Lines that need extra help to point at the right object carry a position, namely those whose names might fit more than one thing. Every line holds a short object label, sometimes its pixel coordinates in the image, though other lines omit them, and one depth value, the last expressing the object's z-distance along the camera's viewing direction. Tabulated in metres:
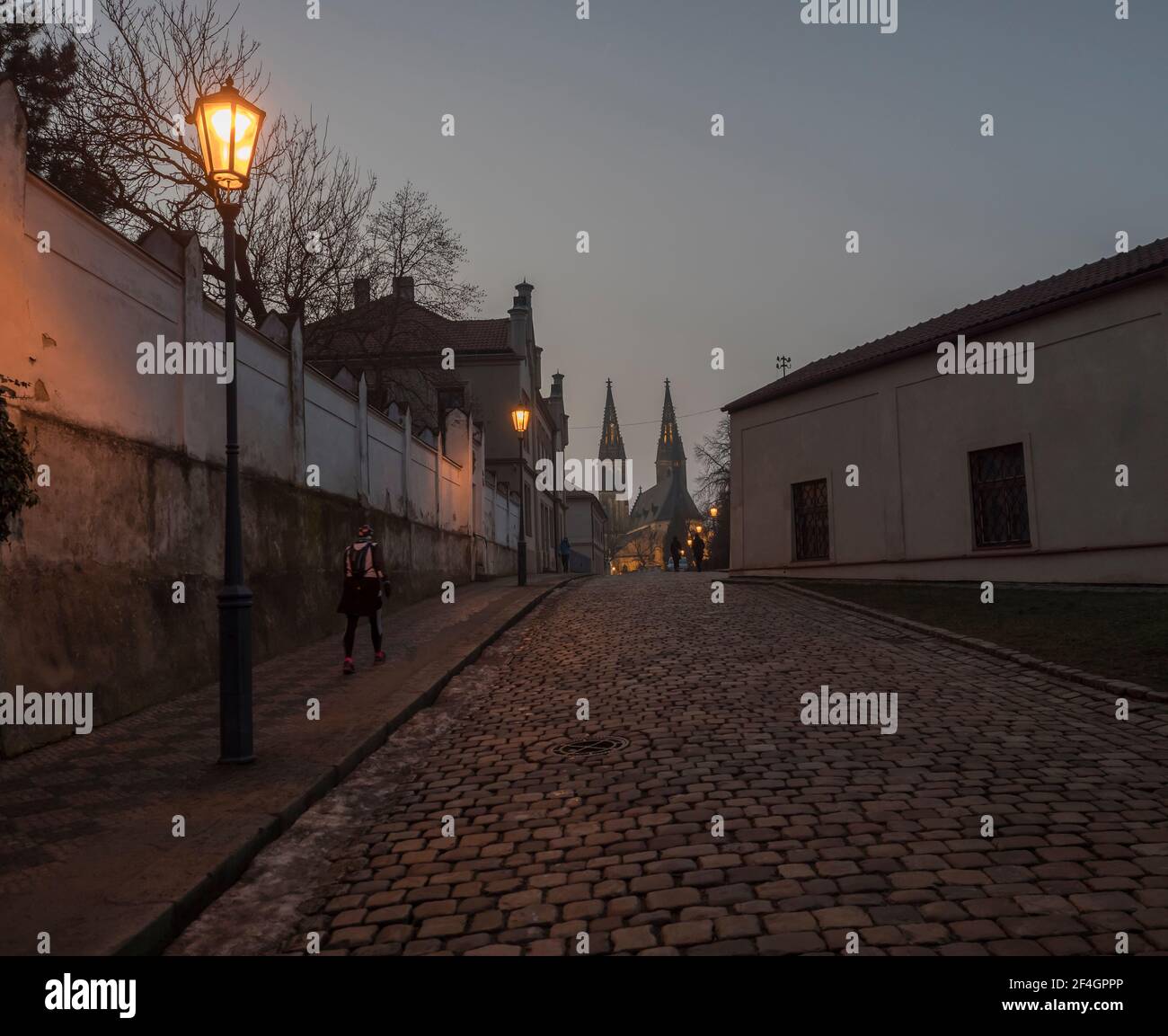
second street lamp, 24.84
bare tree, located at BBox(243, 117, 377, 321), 24.58
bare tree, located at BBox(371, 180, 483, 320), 29.08
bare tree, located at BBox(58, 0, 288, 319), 21.50
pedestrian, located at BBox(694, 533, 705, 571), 39.81
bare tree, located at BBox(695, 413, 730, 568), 57.50
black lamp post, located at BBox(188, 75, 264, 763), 6.77
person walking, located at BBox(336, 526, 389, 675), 11.44
